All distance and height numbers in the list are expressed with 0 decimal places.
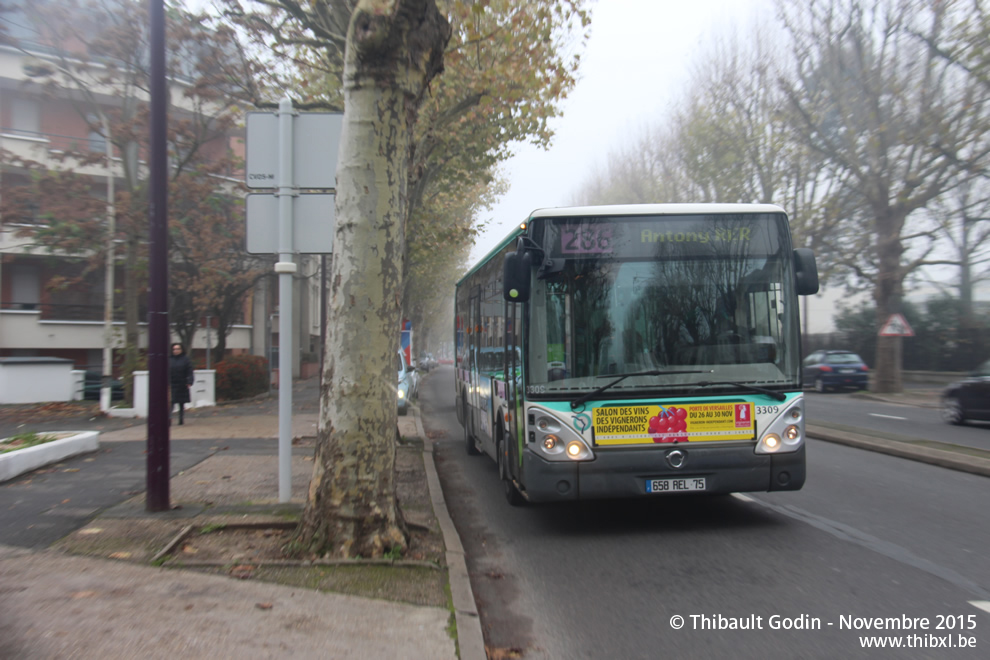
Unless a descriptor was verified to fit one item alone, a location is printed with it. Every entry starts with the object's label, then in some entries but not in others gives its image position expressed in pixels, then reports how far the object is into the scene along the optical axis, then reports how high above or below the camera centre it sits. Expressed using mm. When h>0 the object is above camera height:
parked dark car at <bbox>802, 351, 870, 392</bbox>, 30672 -613
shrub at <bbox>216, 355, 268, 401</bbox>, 25094 -471
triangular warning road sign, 25266 +885
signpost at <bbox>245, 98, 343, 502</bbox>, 7672 +1599
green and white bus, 6801 +75
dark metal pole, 7273 +660
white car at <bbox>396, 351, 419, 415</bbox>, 18462 -500
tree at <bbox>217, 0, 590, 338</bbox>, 12703 +5226
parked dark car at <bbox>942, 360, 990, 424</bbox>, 16172 -900
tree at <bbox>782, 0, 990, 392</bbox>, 22484 +6878
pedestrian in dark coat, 16078 -225
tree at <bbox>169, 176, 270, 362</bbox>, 22297 +3203
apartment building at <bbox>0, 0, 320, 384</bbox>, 28859 +3372
